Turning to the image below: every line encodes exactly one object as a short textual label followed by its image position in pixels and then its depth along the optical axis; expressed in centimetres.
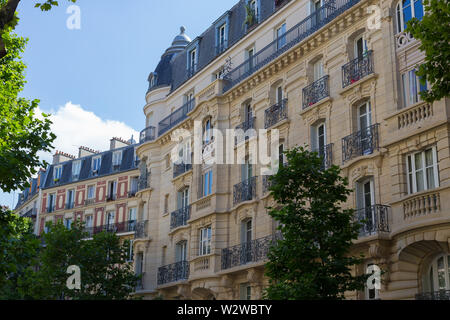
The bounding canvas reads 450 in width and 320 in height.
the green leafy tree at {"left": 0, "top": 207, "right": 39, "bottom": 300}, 1605
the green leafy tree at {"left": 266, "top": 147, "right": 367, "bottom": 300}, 1689
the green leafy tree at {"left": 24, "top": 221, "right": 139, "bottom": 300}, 2902
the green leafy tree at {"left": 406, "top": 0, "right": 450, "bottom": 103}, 1317
